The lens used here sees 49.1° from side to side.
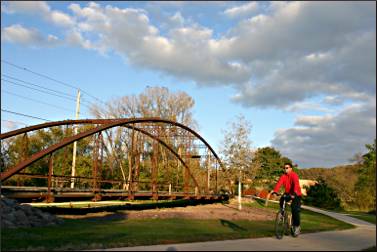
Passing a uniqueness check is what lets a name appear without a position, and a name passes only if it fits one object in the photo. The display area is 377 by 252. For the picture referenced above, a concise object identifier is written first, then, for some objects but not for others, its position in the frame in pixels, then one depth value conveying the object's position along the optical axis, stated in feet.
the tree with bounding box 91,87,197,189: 153.48
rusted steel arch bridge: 50.35
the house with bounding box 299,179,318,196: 136.51
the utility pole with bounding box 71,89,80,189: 105.42
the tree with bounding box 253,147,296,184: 102.58
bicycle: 26.07
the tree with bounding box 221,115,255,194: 95.09
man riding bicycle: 27.25
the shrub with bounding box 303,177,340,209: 104.73
